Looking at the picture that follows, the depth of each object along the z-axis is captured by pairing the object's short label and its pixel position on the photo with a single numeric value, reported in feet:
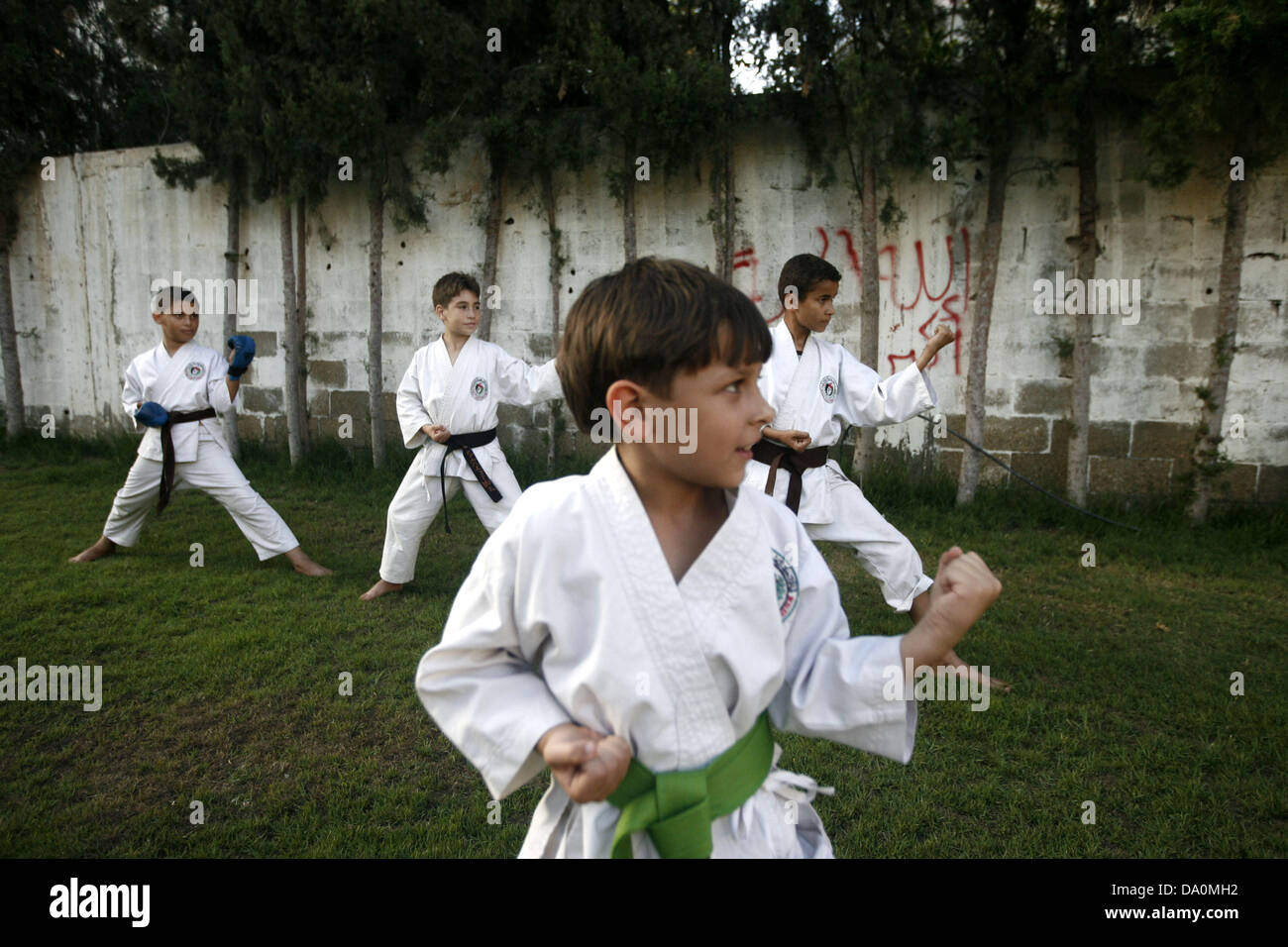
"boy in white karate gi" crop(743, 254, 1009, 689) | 12.24
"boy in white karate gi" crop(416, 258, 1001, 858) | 4.44
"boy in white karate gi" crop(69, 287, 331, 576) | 16.92
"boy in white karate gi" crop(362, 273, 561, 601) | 15.44
